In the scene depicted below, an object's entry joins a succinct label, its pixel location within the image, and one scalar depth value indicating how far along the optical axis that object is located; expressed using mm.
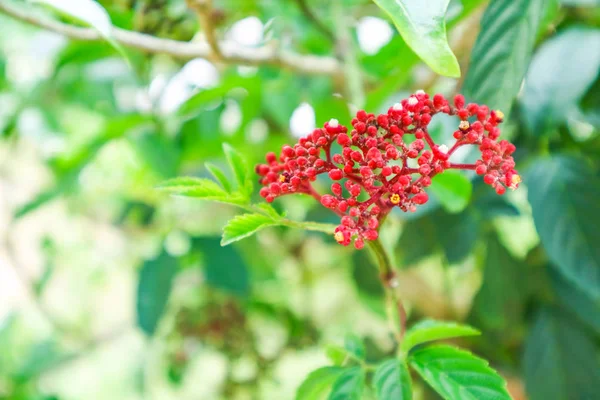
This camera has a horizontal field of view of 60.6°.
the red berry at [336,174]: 312
